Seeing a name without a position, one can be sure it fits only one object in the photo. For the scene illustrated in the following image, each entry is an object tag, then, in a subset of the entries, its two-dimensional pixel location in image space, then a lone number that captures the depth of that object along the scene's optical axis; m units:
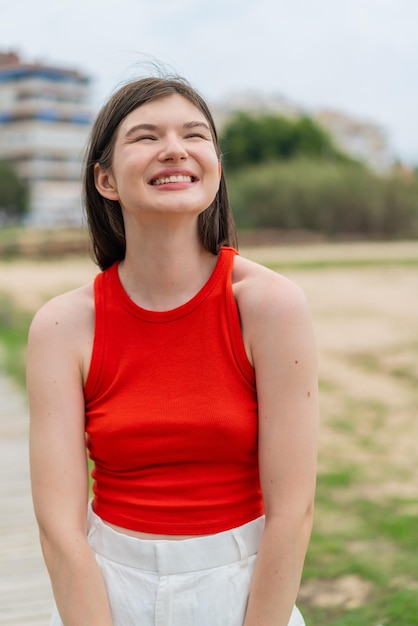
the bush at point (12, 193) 61.91
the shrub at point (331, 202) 35.59
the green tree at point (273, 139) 55.50
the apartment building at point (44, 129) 77.00
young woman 1.51
